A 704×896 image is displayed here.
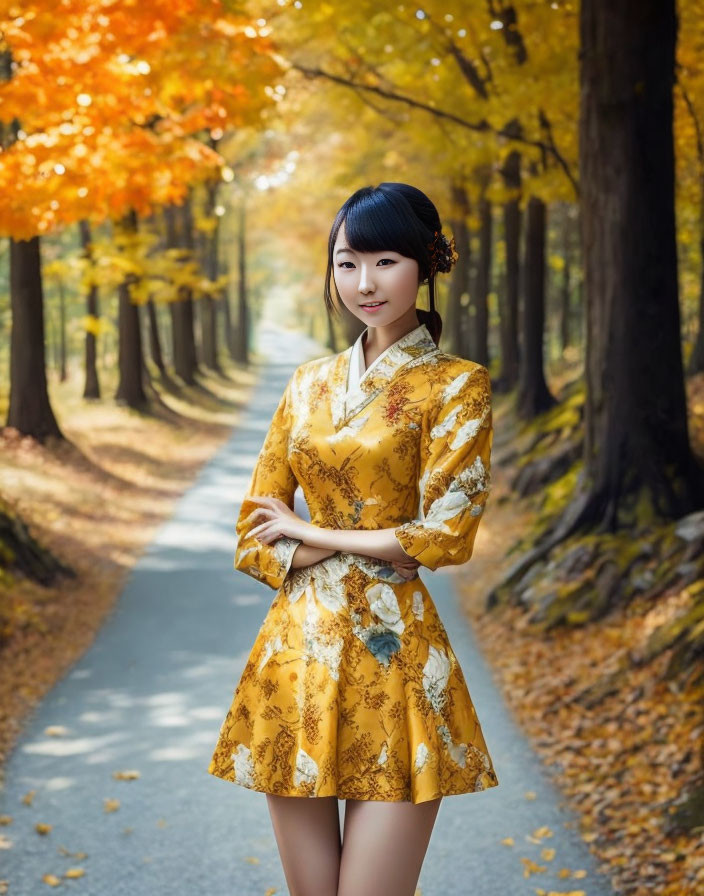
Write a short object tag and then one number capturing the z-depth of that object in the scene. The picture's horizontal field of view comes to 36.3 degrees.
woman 2.53
